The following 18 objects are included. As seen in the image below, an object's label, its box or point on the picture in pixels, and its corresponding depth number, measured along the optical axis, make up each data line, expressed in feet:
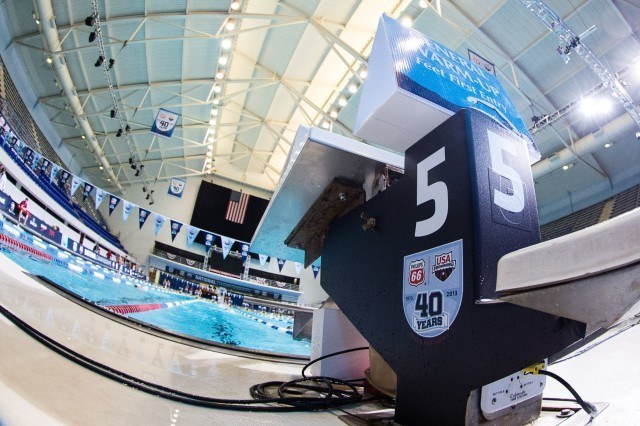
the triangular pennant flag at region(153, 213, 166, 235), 47.85
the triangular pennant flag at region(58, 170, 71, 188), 44.03
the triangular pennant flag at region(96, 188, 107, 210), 41.32
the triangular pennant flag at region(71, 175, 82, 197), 41.30
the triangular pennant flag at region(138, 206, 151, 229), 43.70
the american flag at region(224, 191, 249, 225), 77.97
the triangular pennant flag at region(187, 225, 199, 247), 49.98
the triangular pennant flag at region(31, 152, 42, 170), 37.95
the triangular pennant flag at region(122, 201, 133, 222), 46.43
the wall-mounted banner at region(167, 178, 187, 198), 57.16
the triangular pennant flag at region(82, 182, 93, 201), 41.47
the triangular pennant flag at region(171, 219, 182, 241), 48.62
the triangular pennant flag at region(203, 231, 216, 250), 51.21
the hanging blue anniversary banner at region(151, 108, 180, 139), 36.63
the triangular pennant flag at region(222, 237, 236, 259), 53.75
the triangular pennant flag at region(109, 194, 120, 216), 41.38
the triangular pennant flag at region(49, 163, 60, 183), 44.43
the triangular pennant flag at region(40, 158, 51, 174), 41.54
